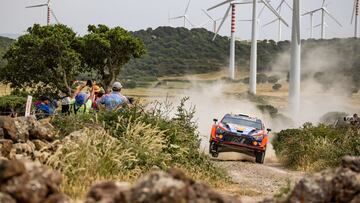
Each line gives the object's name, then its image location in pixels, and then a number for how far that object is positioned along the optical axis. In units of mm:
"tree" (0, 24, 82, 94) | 35125
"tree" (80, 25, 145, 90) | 39906
